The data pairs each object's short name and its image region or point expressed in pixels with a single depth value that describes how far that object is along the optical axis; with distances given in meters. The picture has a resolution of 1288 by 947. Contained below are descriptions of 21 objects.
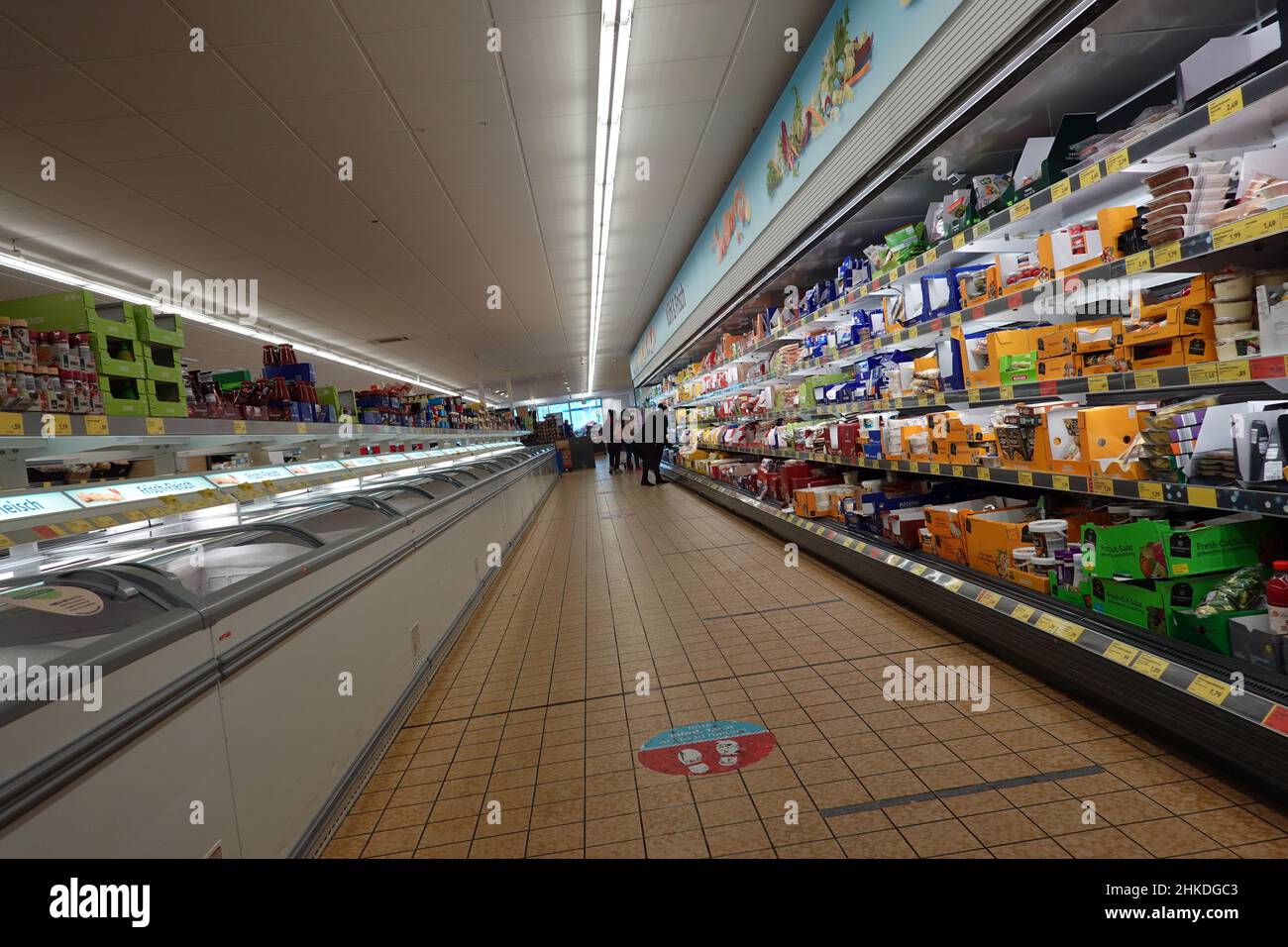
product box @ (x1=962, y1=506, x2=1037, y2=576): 3.04
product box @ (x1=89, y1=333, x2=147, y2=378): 2.46
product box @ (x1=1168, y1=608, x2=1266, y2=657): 2.01
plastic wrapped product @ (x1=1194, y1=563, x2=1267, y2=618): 2.03
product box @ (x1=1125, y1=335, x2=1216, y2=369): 2.05
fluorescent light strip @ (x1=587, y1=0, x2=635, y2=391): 4.13
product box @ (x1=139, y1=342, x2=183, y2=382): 2.72
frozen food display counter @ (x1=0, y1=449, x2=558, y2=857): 1.18
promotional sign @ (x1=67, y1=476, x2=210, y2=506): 2.43
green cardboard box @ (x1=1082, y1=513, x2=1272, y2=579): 2.11
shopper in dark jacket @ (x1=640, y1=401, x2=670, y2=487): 14.27
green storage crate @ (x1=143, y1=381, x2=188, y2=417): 2.70
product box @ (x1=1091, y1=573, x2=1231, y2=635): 2.15
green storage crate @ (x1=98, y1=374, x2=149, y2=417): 2.48
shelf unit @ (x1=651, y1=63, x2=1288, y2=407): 1.75
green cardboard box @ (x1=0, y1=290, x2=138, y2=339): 2.44
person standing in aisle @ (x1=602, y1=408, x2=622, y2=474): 18.02
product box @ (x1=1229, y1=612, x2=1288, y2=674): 1.84
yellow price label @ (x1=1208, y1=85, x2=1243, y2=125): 1.75
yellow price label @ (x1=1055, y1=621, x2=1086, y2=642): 2.42
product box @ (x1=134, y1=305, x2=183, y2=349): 2.67
